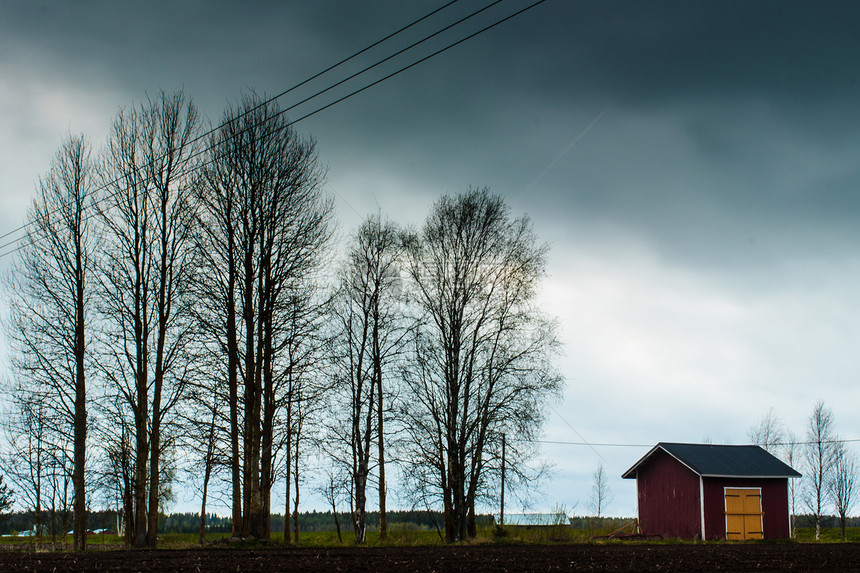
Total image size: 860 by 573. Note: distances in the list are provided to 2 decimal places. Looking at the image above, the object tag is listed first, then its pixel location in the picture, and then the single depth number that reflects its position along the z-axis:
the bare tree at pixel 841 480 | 51.34
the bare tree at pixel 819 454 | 50.59
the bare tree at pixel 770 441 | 54.12
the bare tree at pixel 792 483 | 49.76
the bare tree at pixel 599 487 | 58.38
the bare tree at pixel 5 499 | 53.99
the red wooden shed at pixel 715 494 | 34.12
